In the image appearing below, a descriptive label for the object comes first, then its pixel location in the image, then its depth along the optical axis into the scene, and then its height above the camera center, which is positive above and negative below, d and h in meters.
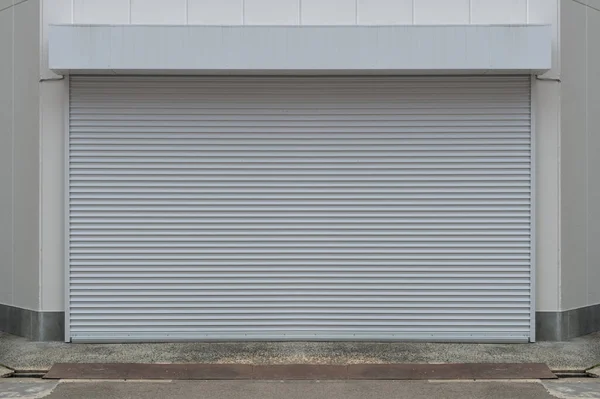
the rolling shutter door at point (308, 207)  9.92 -0.13
